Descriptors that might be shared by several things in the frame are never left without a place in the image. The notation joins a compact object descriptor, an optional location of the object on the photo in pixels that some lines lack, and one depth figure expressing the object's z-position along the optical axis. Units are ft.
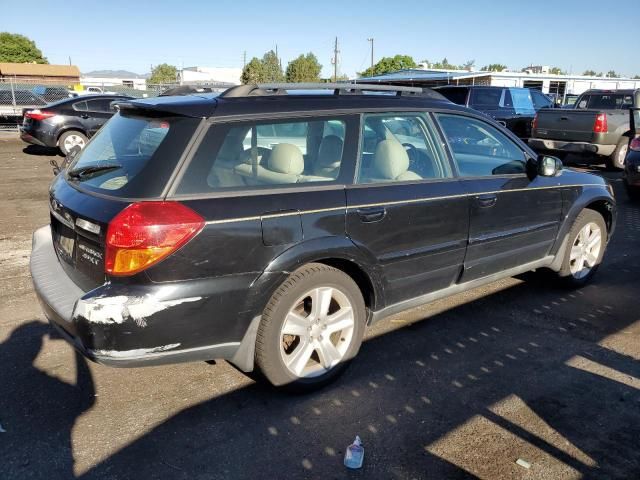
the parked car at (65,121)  40.81
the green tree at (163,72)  317.18
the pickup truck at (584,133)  39.34
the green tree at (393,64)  250.57
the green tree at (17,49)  248.32
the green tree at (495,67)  343.87
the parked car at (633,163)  28.35
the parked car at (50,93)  62.28
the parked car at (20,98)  60.08
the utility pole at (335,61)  199.66
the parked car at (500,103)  47.55
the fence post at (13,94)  59.62
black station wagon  8.68
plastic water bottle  8.56
